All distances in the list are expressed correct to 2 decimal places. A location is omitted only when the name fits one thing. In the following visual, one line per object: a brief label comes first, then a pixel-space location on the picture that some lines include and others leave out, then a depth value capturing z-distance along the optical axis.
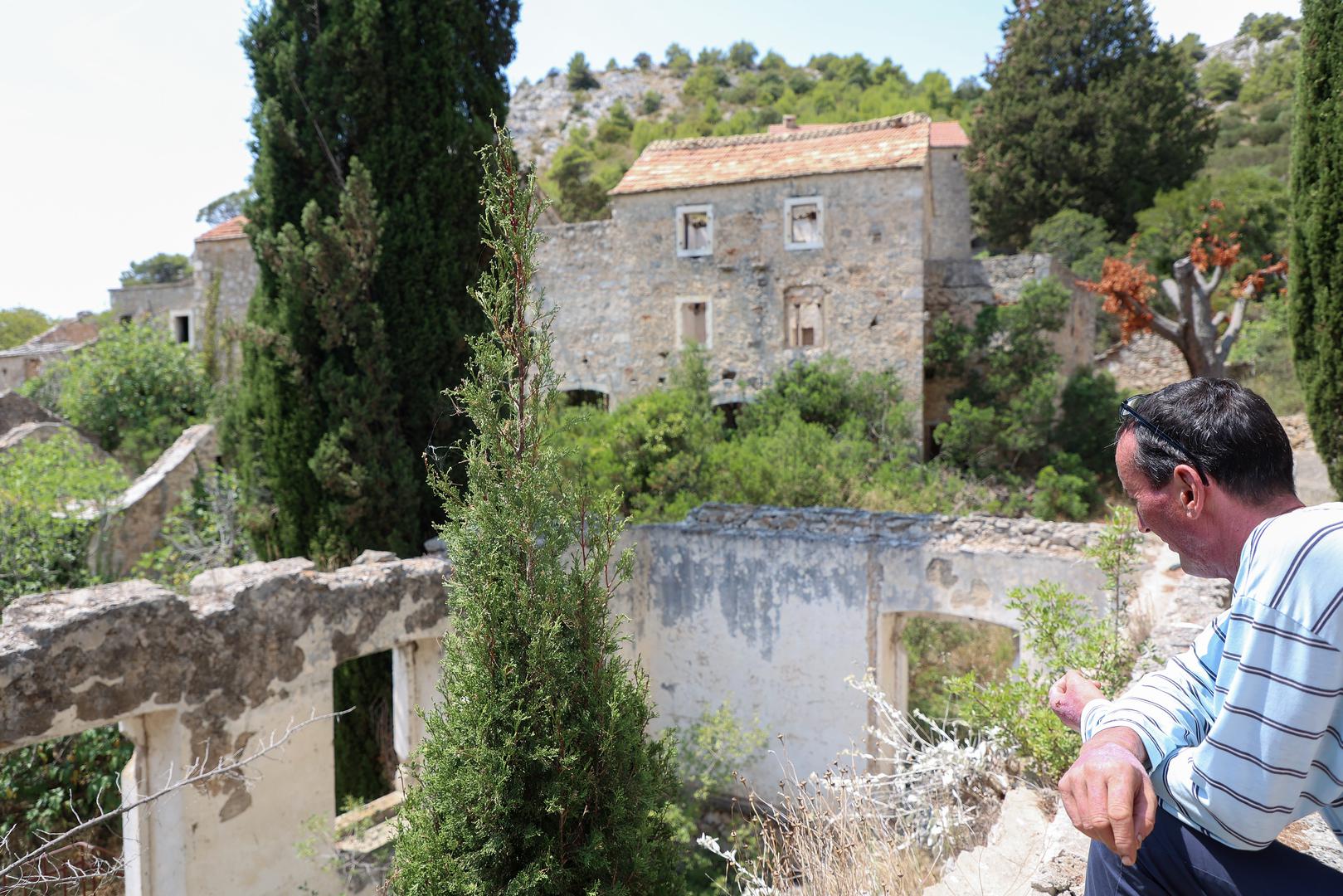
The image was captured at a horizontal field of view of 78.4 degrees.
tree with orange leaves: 12.68
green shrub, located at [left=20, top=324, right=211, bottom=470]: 15.91
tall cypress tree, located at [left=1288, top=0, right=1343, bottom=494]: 7.11
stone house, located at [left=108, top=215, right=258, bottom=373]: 19.41
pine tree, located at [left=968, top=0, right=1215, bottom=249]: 25.75
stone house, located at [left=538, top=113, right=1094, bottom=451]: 15.66
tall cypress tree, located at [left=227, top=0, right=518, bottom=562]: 9.39
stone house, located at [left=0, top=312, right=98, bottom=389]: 26.44
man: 1.42
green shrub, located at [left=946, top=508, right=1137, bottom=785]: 4.01
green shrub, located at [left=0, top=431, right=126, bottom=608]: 9.32
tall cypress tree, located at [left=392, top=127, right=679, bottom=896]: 3.25
